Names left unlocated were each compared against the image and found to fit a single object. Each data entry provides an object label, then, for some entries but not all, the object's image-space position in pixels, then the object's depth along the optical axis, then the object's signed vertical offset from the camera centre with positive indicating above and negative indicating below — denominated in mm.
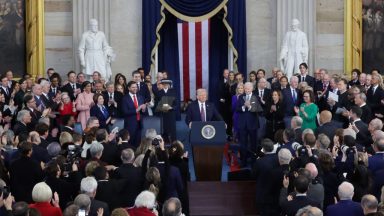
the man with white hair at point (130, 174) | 17719 -1187
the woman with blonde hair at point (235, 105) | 25812 -212
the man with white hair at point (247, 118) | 25234 -504
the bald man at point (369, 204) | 14766 -1383
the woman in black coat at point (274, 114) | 25719 -413
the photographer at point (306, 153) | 17938 -911
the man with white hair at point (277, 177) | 18156 -1297
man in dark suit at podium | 24688 -326
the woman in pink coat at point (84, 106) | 26031 -221
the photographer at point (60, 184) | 16859 -1277
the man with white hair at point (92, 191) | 15562 -1278
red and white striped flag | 32156 +984
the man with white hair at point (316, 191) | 16266 -1336
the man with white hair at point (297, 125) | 20538 -542
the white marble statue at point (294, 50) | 29938 +1159
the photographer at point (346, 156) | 17797 -953
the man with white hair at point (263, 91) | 26281 +99
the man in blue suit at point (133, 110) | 25906 -313
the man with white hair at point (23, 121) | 22531 -479
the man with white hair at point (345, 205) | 15531 -1473
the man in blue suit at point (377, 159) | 17969 -989
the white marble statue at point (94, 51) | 29844 +1151
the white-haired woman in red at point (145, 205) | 15109 -1411
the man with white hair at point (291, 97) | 26297 -40
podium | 23375 -1068
